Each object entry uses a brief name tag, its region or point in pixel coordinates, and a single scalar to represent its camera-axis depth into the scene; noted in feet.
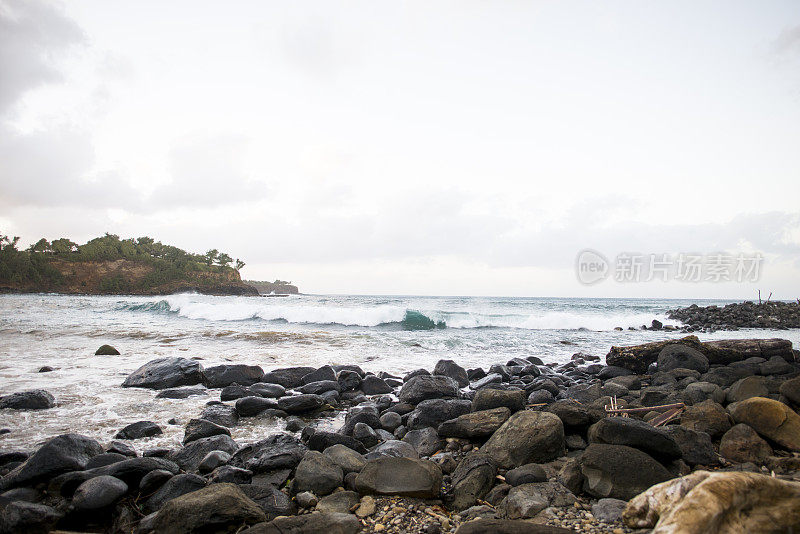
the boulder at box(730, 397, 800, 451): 11.39
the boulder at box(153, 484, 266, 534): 7.98
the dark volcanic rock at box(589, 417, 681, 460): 10.07
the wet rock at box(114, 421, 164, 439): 14.75
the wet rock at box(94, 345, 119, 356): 31.40
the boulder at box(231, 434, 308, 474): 11.75
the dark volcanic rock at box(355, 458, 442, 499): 9.61
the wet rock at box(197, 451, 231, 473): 11.89
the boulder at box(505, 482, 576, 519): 8.53
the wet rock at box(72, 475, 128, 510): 9.21
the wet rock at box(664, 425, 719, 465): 11.06
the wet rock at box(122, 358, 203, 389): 22.41
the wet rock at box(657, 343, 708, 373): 25.61
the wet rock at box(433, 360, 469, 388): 26.03
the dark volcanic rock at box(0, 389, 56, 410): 17.38
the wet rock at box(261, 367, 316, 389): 24.34
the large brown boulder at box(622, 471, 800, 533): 4.78
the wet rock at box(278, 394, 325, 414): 18.38
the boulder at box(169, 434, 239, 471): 12.42
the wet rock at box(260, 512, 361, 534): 7.38
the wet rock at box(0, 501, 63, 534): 7.91
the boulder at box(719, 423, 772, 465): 11.10
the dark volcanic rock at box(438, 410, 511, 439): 13.74
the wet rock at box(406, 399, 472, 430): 16.40
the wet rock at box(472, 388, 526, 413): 15.81
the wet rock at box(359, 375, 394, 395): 23.15
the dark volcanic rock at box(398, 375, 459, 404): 19.36
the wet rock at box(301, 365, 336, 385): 24.07
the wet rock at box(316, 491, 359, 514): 9.29
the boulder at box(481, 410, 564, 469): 11.33
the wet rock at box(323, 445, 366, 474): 11.32
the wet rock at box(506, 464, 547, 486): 9.93
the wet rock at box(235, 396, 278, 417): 18.02
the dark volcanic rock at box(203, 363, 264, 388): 23.65
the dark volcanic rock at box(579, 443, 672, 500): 8.85
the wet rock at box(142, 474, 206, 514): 9.73
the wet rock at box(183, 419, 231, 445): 14.49
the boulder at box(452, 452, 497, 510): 9.71
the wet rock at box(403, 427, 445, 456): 13.89
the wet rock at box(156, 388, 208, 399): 20.66
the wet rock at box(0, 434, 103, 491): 10.43
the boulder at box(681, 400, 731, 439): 12.63
